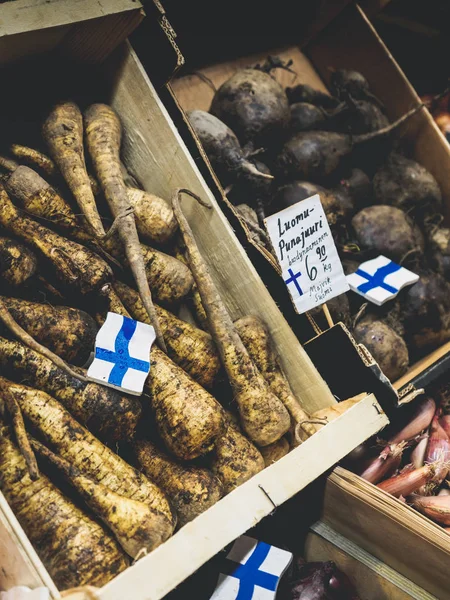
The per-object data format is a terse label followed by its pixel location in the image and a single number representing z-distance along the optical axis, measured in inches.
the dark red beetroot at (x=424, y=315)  31.4
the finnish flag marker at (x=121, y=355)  20.9
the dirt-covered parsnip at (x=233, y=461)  22.1
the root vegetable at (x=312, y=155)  32.7
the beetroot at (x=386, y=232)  32.5
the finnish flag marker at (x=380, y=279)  29.9
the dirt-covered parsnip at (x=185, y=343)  23.6
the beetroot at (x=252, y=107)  31.9
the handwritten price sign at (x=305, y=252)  25.1
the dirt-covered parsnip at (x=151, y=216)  25.0
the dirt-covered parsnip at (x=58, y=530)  18.3
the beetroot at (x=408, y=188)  35.2
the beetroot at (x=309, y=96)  36.7
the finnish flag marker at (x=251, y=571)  21.2
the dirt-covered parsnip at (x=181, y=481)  20.9
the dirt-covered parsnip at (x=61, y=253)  22.1
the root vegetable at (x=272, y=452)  24.1
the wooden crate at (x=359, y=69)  36.8
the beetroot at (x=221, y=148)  30.1
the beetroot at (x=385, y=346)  29.4
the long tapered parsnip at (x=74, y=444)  20.2
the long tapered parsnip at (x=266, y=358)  24.7
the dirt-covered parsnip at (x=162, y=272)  24.2
